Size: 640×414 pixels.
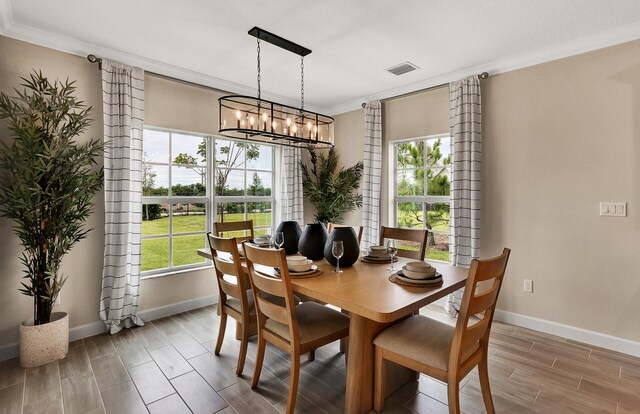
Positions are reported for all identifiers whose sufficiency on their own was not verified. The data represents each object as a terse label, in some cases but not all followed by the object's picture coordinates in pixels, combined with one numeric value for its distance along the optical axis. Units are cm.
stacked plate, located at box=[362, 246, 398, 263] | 244
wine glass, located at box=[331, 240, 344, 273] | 209
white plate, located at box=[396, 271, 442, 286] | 181
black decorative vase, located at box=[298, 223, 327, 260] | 247
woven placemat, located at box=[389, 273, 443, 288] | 180
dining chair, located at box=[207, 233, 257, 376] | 212
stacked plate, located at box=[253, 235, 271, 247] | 271
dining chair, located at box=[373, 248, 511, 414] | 149
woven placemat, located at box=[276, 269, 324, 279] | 196
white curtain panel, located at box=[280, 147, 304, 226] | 440
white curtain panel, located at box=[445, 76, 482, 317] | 324
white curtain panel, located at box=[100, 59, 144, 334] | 290
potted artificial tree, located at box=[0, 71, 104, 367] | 233
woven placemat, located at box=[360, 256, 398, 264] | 243
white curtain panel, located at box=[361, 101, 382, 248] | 414
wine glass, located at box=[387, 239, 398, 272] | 225
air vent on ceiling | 326
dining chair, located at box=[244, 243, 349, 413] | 175
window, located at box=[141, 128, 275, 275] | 346
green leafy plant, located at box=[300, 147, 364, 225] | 443
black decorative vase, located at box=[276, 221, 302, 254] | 265
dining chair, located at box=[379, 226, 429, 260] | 263
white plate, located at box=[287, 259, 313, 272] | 203
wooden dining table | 152
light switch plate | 259
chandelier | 231
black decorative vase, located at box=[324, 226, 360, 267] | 226
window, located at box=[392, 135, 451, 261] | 381
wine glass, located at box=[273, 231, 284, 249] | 241
